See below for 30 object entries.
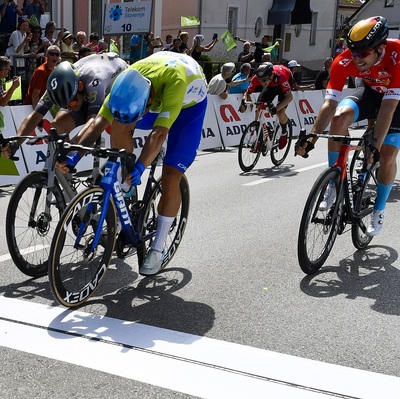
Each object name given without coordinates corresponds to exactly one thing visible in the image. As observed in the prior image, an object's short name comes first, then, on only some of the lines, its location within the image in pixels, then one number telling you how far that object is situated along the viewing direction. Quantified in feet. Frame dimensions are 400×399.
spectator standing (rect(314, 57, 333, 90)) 61.87
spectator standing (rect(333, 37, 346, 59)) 75.39
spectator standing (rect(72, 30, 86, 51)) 53.42
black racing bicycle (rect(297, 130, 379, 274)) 17.72
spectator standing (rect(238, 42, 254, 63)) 66.54
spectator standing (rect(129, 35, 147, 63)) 60.80
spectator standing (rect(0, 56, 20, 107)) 33.19
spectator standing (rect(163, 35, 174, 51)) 65.47
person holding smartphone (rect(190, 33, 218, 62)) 64.23
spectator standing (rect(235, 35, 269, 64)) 73.56
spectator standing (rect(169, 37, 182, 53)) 58.85
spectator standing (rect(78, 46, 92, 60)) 44.05
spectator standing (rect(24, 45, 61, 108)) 35.63
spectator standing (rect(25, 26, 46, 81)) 48.31
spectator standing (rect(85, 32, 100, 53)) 55.11
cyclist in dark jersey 16.97
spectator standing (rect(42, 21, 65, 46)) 52.39
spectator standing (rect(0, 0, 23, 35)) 54.80
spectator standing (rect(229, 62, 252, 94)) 50.28
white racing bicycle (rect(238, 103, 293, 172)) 37.04
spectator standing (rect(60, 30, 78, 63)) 51.38
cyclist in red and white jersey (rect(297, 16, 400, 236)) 18.31
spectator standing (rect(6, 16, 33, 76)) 49.26
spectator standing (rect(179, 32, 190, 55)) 58.83
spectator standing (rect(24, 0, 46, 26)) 58.95
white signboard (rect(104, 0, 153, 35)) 50.99
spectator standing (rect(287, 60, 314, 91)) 58.70
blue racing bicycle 14.32
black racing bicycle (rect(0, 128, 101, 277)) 16.51
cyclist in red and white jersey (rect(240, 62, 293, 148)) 37.73
